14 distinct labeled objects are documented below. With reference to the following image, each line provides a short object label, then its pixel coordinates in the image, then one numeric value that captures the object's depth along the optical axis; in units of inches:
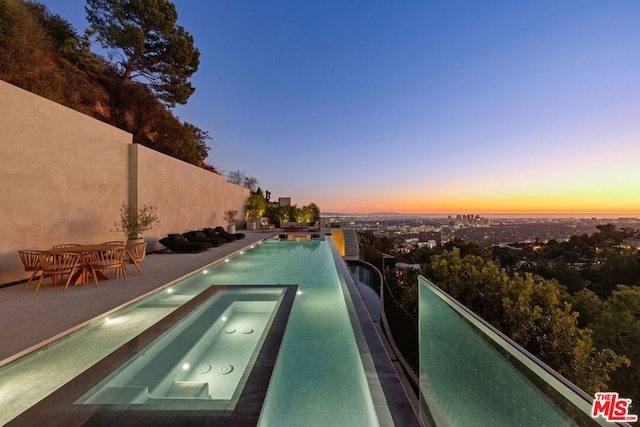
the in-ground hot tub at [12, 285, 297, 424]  78.9
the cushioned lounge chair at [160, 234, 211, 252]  343.0
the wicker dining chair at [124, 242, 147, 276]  228.7
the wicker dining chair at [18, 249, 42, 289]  179.3
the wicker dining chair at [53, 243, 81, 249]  216.0
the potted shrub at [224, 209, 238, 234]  561.1
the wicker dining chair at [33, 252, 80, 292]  178.2
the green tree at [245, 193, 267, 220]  764.6
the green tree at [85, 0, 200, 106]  557.6
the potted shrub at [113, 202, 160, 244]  290.5
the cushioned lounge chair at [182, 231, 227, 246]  394.6
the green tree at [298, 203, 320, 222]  779.4
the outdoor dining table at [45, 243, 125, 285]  191.3
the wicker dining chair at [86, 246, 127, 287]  197.6
